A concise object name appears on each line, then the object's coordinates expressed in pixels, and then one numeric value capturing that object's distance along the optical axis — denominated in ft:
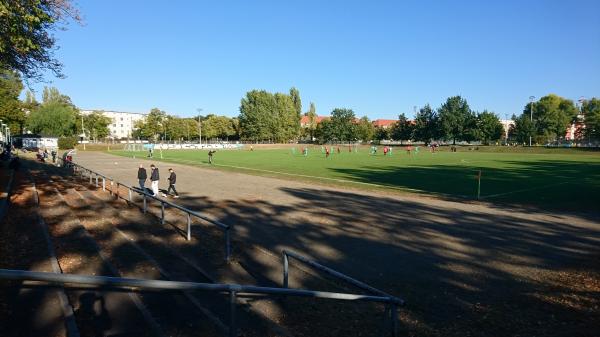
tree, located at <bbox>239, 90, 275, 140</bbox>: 382.83
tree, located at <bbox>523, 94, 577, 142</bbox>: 350.43
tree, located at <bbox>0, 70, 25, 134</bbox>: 77.77
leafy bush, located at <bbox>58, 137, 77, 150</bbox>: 266.77
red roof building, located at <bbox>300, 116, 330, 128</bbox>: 565.86
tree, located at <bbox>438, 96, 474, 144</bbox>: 346.95
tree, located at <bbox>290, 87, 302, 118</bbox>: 429.38
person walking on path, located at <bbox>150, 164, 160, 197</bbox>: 64.38
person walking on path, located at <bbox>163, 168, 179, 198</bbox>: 65.05
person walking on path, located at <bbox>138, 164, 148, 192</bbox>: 66.46
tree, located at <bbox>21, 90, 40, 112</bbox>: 361.59
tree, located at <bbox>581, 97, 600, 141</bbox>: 298.97
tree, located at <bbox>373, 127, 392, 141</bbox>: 439.63
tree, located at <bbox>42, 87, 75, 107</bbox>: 429.79
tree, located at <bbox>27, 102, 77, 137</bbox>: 322.55
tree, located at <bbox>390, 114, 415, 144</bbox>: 383.04
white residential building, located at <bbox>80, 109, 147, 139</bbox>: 582.19
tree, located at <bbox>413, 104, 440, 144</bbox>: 364.38
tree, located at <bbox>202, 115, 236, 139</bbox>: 427.74
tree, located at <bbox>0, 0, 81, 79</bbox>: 34.07
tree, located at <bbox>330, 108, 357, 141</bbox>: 407.64
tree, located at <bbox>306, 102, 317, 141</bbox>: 466.29
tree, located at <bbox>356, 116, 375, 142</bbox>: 419.54
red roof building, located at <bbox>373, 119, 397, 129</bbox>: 615.73
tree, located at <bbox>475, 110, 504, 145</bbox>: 342.64
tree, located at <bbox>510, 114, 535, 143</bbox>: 331.98
